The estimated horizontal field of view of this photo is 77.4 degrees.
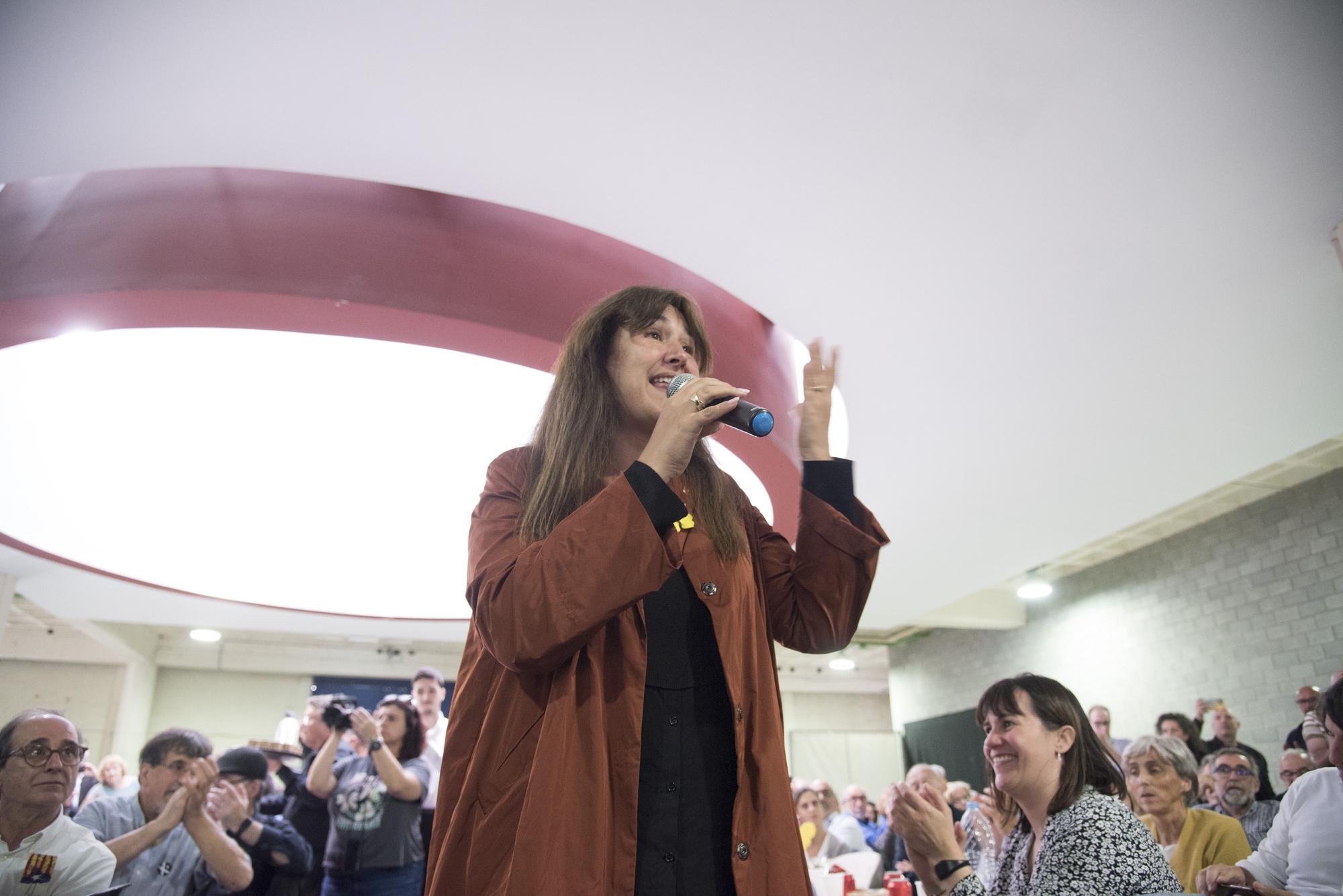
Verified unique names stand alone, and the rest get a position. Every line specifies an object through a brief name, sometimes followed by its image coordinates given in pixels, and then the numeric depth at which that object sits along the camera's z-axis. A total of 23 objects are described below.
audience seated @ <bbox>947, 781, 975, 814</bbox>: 6.57
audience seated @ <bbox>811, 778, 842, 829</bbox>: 7.01
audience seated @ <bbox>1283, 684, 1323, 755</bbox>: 5.17
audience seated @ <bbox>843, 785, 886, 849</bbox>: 8.34
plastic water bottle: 2.47
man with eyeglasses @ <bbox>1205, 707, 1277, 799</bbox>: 5.61
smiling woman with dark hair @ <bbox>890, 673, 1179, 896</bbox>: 1.63
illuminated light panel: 4.11
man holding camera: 4.09
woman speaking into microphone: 0.88
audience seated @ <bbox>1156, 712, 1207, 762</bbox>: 5.31
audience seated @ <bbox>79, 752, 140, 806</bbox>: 6.99
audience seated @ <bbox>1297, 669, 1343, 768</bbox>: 4.06
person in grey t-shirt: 3.73
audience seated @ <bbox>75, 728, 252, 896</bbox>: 3.04
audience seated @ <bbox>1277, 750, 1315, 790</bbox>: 4.77
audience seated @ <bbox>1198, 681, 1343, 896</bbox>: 2.54
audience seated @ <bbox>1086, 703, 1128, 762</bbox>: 5.87
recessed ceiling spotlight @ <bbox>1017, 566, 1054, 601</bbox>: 8.40
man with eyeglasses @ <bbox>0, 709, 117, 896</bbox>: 2.47
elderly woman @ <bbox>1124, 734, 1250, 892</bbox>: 3.15
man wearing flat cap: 3.49
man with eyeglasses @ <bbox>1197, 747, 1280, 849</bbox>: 4.12
